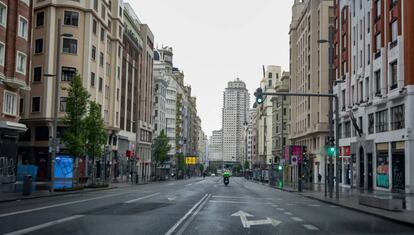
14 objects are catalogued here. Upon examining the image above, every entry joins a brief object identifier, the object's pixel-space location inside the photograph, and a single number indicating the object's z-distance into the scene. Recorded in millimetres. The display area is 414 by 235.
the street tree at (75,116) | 38625
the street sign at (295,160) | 48219
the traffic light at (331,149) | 32875
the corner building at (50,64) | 56406
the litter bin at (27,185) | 28781
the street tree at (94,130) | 40906
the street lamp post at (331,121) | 32156
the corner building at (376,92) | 39844
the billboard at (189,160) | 140250
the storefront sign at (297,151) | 52231
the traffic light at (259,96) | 27531
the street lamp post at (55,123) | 32812
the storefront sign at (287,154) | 57144
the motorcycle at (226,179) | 62094
